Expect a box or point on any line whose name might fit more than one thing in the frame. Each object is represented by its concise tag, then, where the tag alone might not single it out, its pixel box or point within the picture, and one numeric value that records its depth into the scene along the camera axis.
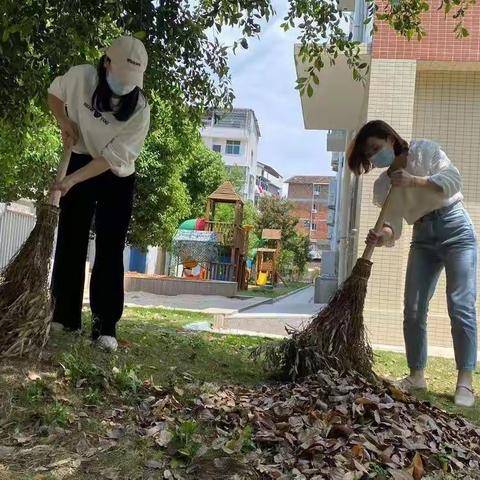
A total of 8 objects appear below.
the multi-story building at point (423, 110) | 6.40
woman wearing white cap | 3.00
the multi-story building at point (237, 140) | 62.84
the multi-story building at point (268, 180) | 77.06
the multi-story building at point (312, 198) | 84.25
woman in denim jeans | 3.41
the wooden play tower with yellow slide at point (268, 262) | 25.75
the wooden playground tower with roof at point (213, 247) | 18.12
